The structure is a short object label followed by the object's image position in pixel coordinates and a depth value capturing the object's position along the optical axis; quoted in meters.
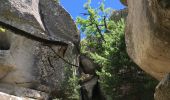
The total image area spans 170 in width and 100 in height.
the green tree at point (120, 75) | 7.16
